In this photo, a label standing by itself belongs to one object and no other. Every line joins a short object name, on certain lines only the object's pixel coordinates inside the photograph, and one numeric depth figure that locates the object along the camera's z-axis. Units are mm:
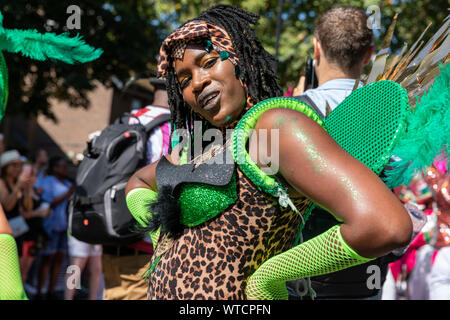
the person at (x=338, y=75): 1947
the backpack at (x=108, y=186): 2789
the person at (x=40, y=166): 6743
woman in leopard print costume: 1142
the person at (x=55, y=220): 6375
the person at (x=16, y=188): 5578
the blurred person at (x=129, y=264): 3102
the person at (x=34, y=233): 5934
